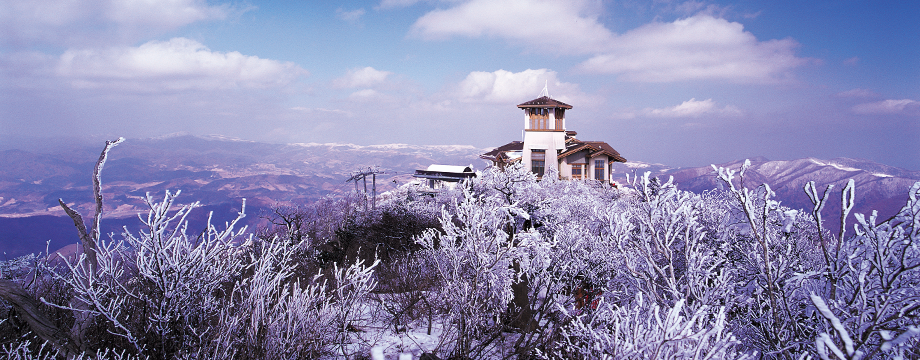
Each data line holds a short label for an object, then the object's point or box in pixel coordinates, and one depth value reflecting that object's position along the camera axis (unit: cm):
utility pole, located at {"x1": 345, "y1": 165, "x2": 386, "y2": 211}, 4591
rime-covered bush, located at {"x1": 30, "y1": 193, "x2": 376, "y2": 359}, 532
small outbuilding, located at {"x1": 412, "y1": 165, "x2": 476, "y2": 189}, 5562
